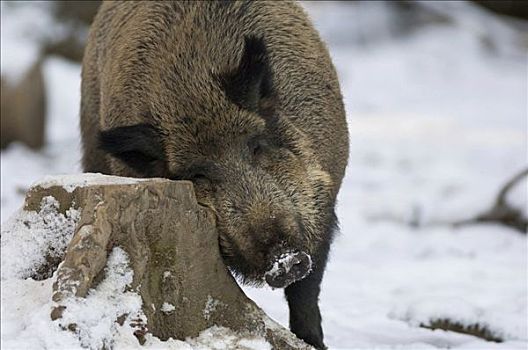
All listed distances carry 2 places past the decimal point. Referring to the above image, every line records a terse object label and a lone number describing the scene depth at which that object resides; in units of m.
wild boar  7.88
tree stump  6.57
